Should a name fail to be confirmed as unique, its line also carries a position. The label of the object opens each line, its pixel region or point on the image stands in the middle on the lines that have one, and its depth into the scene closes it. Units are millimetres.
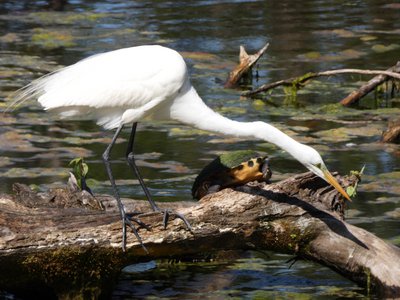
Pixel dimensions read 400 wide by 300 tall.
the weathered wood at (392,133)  19484
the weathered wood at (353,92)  21125
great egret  13617
